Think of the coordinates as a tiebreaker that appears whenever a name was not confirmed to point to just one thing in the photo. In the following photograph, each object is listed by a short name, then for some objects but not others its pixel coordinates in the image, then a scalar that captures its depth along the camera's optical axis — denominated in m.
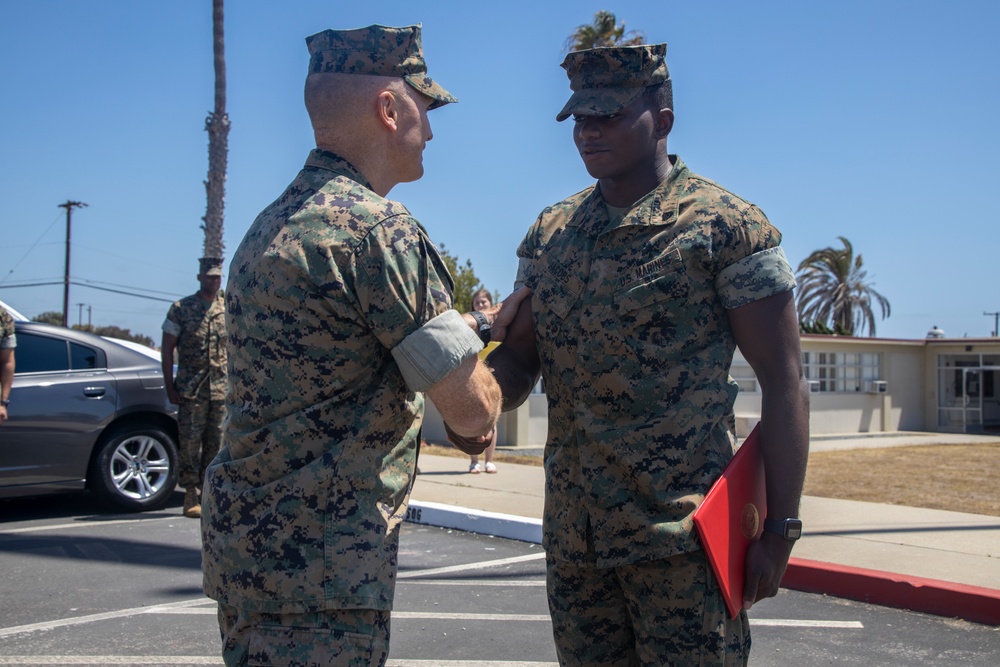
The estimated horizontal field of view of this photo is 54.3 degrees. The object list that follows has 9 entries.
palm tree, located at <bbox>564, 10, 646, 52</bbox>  24.03
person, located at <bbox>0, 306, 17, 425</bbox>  7.30
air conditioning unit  27.83
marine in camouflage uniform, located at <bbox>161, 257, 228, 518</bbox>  7.95
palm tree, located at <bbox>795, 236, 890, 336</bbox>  41.38
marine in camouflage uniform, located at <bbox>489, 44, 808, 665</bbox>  2.26
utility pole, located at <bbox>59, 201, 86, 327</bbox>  55.56
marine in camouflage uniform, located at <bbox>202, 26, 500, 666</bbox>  2.03
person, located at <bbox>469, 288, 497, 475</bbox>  10.32
